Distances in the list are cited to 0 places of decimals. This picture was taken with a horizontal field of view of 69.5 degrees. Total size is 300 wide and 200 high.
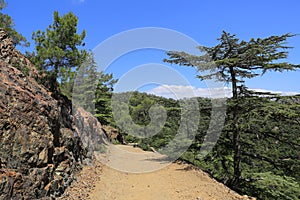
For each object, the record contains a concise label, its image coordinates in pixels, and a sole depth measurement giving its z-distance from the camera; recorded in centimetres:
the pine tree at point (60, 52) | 988
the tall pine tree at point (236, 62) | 943
